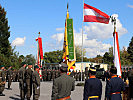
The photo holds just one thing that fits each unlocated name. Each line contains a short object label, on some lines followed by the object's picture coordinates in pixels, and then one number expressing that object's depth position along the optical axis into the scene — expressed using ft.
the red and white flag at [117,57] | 38.73
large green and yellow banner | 82.48
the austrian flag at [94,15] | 59.75
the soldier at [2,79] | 52.54
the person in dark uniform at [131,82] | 34.60
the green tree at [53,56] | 385.29
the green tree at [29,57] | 496.39
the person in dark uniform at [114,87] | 24.08
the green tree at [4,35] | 161.64
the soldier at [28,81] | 43.01
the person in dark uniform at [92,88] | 21.94
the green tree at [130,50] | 332.37
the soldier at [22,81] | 45.47
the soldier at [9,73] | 68.46
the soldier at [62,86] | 20.76
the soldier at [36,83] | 39.70
